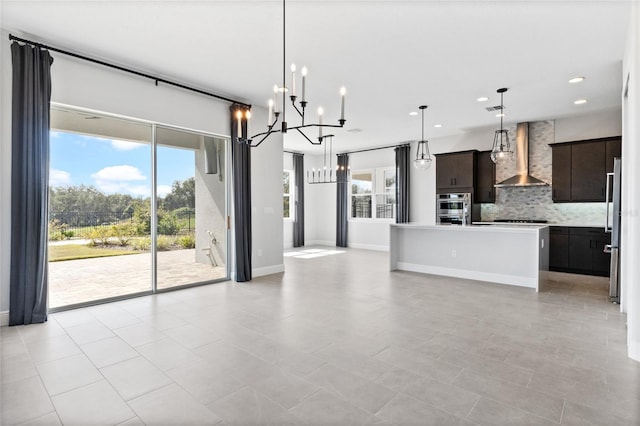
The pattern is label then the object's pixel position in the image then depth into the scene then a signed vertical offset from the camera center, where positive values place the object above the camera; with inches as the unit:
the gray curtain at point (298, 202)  422.6 +9.9
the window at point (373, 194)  392.2 +19.6
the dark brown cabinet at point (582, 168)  244.0 +31.7
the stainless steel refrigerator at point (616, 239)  176.2 -15.1
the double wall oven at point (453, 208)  306.0 +2.2
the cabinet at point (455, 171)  308.3 +36.1
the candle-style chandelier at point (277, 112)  106.6 +33.6
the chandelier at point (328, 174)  412.8 +45.1
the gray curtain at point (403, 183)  364.2 +29.0
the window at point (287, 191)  422.9 +23.3
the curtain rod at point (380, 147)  368.8 +71.5
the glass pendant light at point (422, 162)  242.3 +34.1
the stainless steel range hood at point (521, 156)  283.7 +45.5
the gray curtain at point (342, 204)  417.7 +7.4
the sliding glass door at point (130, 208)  165.8 +0.9
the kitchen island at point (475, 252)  209.8 -28.0
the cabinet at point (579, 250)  241.9 -29.1
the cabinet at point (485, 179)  305.0 +28.3
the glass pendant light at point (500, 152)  209.9 +35.8
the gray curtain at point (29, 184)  140.3 +10.5
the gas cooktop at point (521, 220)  284.1 -8.5
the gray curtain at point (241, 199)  223.1 +6.9
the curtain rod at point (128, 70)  144.5 +70.4
